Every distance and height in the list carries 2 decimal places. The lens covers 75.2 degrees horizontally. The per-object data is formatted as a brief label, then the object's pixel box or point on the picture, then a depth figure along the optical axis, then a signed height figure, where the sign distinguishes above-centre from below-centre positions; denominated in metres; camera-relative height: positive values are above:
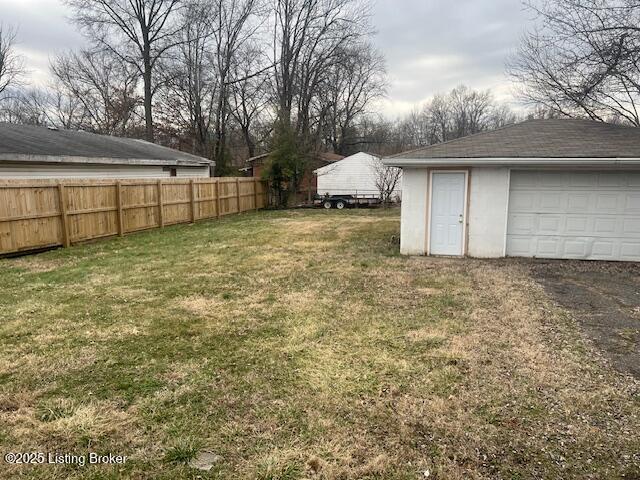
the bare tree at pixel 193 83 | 25.69 +6.55
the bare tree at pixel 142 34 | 24.23 +9.12
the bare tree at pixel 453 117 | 48.53 +8.25
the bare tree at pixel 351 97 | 34.59 +8.07
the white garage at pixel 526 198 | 8.59 -0.24
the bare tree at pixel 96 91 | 27.87 +6.65
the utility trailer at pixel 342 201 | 24.26 -0.83
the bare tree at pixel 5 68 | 26.90 +7.75
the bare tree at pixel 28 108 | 28.98 +5.70
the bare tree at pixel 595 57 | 9.62 +3.47
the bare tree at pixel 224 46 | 26.09 +8.84
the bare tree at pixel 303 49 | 27.08 +9.13
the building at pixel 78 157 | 10.89 +0.96
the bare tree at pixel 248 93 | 27.67 +6.50
